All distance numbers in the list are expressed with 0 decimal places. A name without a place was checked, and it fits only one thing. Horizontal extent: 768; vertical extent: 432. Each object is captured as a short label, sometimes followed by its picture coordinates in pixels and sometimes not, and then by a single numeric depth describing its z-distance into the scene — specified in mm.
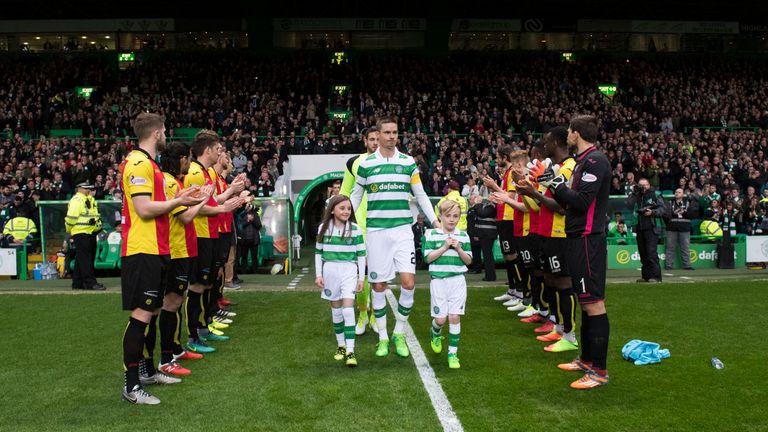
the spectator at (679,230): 17234
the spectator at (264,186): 20375
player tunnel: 20938
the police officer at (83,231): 14453
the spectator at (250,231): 16547
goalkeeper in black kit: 6258
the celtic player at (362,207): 8391
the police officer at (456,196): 12750
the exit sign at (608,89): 36159
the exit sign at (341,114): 31842
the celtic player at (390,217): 7418
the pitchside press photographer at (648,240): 14172
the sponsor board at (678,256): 17641
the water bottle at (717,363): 6934
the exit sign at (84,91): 34609
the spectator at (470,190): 17812
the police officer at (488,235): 14945
